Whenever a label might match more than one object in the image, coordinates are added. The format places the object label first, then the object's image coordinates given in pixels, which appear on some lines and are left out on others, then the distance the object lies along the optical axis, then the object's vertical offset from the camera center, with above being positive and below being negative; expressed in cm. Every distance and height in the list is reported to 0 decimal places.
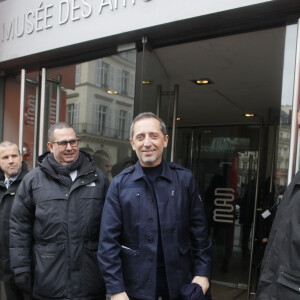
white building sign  300 +124
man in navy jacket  196 -54
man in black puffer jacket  233 -66
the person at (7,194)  296 -56
